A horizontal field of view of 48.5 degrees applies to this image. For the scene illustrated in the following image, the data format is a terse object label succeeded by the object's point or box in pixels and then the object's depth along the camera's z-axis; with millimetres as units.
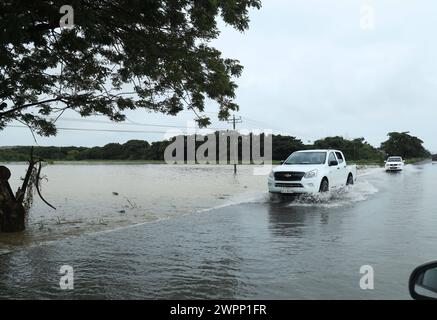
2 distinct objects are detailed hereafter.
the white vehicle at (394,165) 48531
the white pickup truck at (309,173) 16984
